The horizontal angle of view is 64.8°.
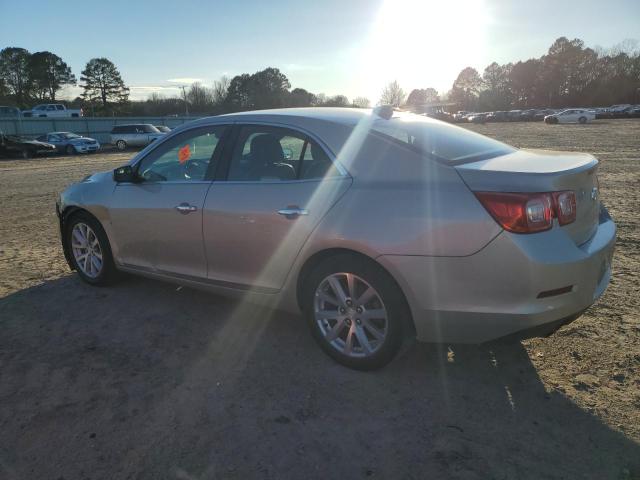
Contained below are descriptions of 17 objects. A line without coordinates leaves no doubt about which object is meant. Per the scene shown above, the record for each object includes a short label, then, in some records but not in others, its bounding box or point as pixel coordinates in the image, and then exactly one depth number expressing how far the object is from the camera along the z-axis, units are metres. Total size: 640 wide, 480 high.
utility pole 81.65
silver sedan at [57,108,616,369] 2.71
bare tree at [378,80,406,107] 89.22
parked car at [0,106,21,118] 47.05
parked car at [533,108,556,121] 69.40
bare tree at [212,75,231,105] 90.56
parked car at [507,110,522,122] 73.47
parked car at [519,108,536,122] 71.11
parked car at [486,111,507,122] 73.38
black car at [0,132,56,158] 27.69
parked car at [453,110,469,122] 75.00
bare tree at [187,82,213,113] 89.21
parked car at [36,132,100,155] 30.33
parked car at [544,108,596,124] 49.00
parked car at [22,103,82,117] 56.41
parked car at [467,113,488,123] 71.99
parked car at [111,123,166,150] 32.47
